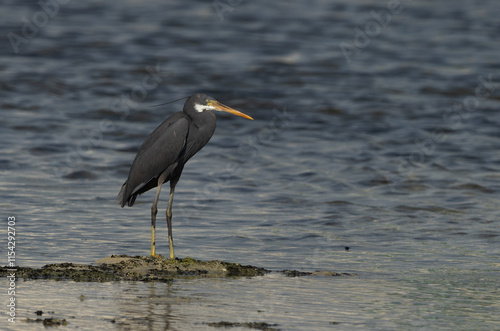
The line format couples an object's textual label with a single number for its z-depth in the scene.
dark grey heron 17.39
